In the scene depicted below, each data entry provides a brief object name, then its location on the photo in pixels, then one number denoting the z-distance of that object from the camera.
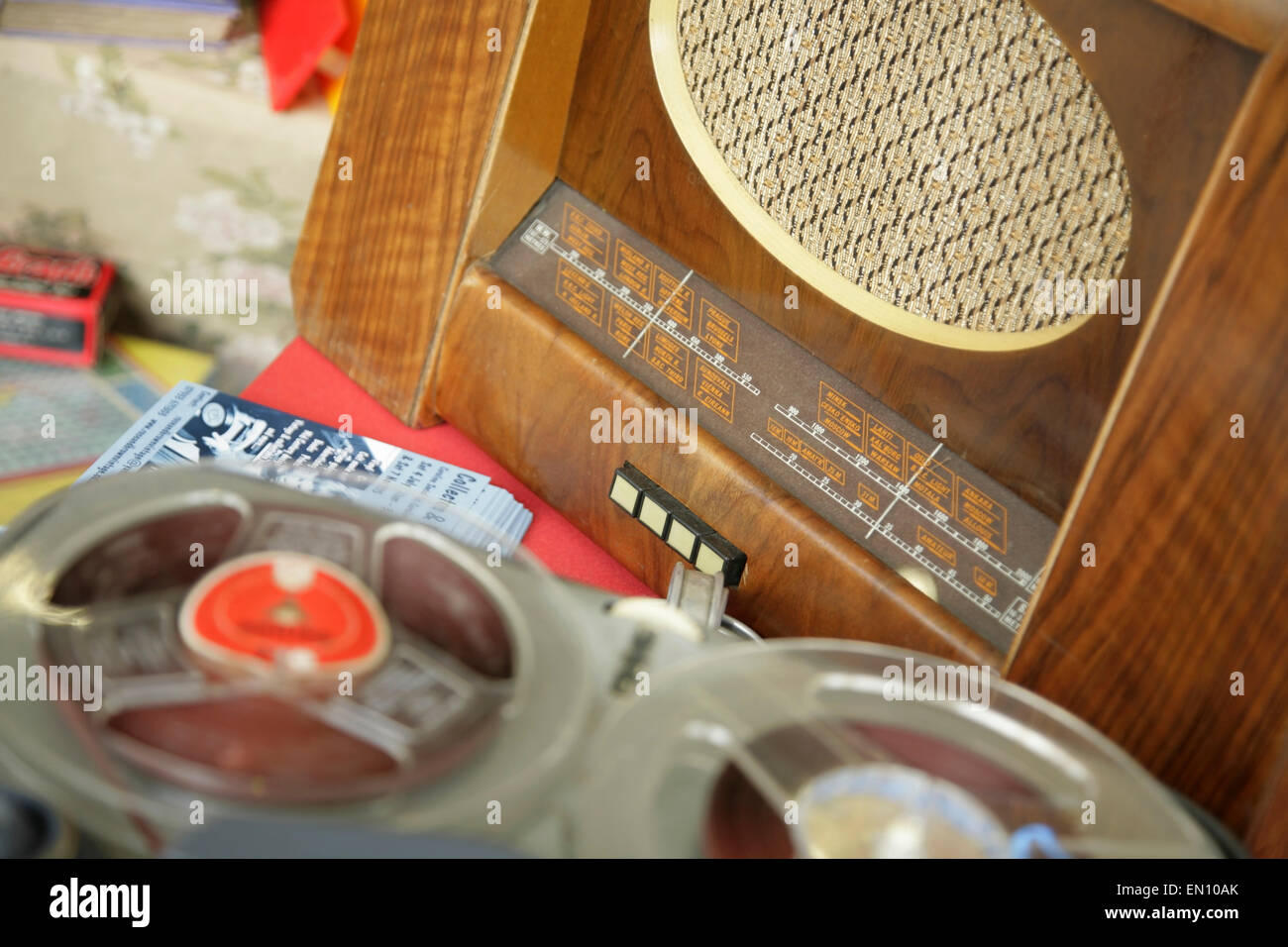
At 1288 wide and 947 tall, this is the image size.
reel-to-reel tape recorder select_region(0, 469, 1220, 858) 0.47
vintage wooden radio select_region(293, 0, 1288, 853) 0.61
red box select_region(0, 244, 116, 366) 1.96
